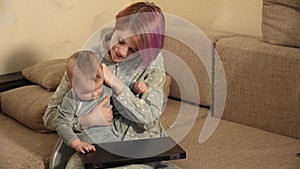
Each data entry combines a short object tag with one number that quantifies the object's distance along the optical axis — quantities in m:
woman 1.62
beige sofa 1.78
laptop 1.50
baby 1.53
